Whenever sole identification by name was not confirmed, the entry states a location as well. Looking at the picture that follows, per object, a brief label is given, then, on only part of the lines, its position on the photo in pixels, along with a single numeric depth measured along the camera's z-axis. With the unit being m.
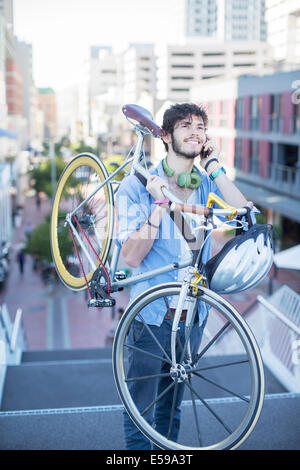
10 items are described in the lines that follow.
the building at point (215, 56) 25.39
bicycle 2.29
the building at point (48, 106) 181.48
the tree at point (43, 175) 41.34
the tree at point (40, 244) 21.23
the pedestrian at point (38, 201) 45.34
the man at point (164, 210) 2.61
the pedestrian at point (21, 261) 25.12
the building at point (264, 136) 21.17
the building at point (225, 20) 143.25
